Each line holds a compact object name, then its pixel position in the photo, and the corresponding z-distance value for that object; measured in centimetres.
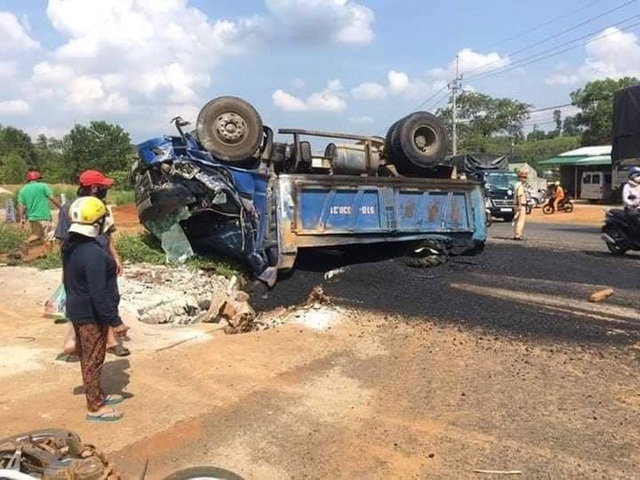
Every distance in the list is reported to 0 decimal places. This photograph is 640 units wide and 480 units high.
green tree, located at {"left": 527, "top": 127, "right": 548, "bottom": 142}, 9594
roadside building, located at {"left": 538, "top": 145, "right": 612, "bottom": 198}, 3622
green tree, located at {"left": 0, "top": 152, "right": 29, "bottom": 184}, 5661
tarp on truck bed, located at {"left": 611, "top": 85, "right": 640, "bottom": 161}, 1385
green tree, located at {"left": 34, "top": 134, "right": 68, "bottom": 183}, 5988
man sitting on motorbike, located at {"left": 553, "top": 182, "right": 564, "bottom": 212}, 2852
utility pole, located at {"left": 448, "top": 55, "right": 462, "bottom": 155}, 4453
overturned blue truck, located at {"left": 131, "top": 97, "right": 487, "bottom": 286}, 841
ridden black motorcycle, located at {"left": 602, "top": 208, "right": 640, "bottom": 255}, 1046
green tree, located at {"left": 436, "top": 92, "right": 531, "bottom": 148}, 5788
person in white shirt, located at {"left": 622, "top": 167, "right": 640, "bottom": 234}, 1034
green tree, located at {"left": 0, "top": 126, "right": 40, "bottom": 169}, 7221
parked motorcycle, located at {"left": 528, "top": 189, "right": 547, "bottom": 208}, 3250
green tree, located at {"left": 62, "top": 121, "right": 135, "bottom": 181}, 5872
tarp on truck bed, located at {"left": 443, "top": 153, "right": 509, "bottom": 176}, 2372
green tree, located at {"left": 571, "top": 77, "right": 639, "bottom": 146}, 4978
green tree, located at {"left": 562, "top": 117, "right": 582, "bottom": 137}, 9422
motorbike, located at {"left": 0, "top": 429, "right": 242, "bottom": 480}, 277
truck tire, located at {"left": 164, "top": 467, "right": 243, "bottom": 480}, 278
